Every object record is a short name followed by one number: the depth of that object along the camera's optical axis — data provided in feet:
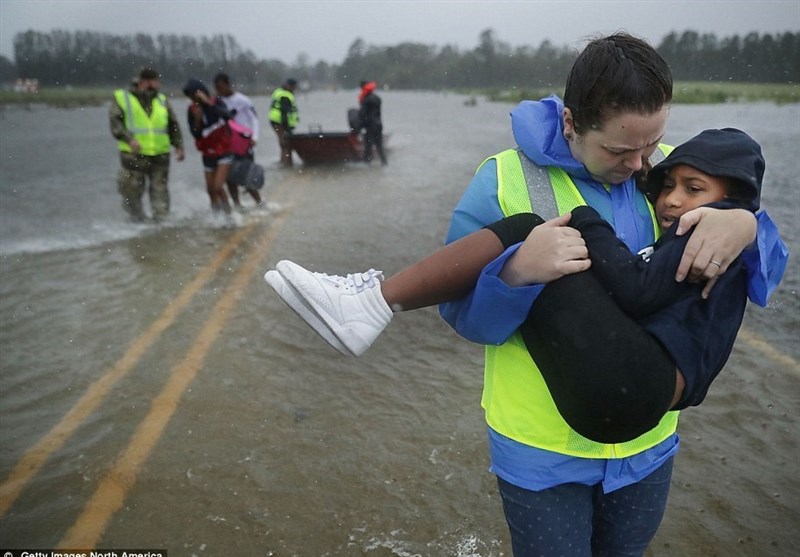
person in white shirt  30.86
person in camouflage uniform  27.09
